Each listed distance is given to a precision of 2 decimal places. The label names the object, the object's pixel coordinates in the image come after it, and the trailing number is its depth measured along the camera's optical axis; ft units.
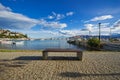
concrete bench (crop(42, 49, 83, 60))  14.38
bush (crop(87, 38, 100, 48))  49.75
